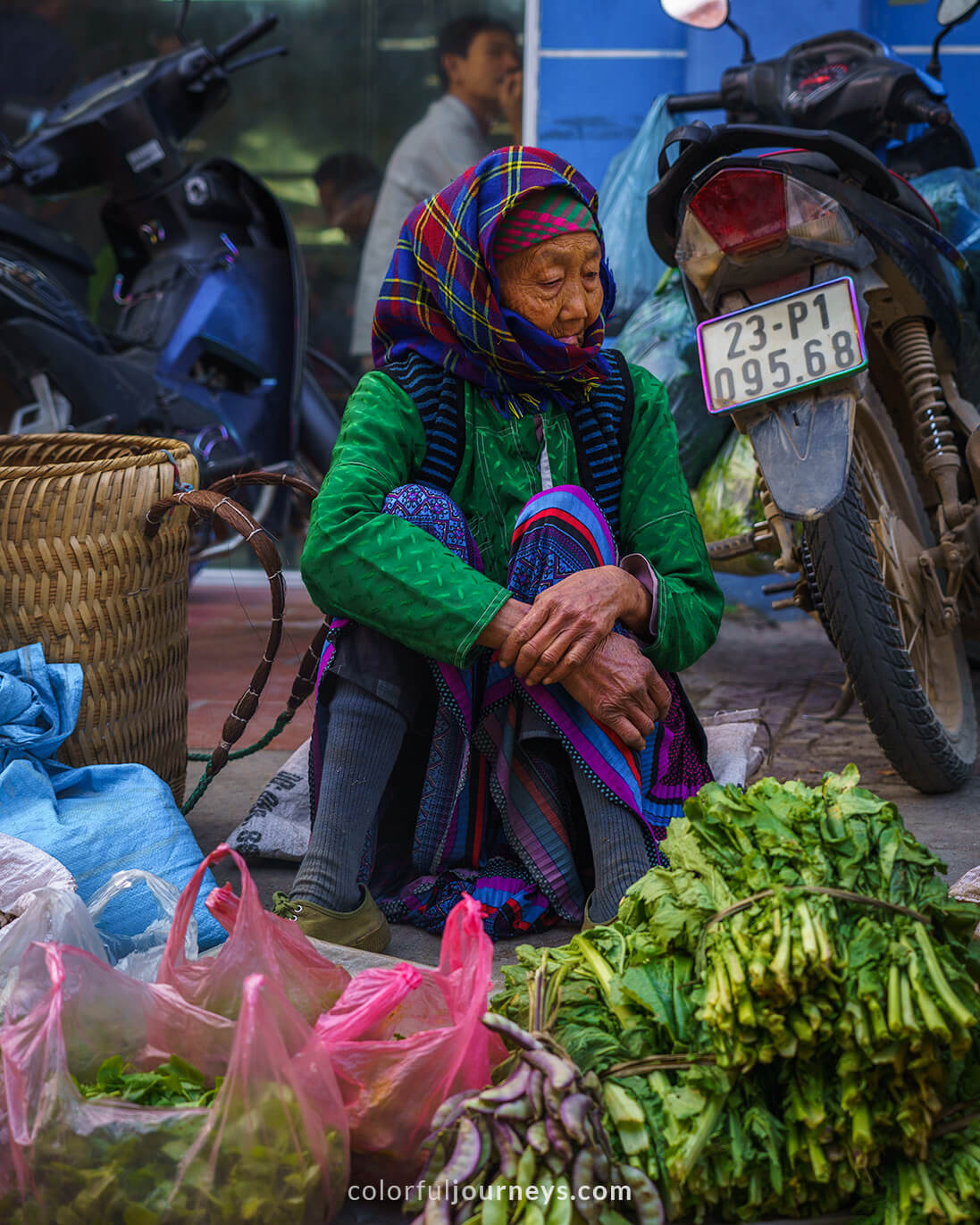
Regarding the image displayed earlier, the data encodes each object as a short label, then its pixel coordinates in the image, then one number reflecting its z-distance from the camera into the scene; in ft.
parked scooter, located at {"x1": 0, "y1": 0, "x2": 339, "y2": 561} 14.01
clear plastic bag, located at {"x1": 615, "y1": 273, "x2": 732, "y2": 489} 13.42
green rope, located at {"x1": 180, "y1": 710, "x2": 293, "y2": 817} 8.18
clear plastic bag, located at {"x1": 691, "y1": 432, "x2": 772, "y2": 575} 12.69
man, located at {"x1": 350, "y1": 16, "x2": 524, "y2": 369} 18.49
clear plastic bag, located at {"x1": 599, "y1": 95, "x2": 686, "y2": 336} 16.06
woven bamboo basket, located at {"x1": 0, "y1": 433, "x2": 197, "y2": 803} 7.28
